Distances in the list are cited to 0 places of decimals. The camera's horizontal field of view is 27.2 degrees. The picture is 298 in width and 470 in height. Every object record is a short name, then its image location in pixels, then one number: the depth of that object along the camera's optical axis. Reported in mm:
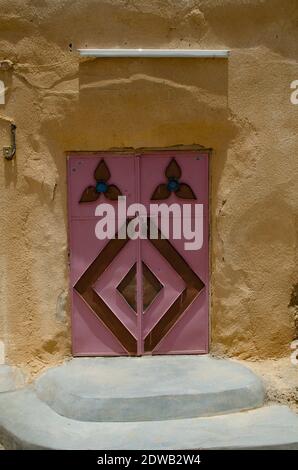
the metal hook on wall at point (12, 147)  5797
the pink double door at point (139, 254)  6016
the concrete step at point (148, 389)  5109
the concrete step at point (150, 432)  4676
